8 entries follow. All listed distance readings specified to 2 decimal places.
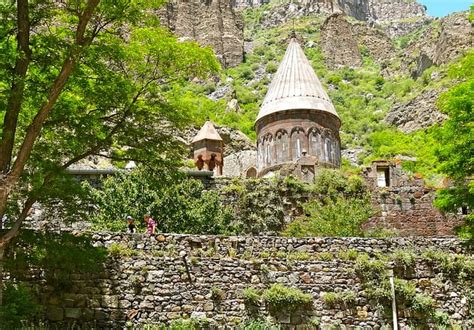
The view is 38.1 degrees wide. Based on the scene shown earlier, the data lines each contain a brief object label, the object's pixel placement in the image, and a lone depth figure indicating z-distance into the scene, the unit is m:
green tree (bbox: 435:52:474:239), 14.92
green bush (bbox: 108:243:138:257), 11.45
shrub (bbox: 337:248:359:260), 12.14
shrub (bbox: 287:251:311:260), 12.00
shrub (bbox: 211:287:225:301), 11.39
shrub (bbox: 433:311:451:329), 11.75
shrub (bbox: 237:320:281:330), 11.05
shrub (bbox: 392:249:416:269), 12.07
